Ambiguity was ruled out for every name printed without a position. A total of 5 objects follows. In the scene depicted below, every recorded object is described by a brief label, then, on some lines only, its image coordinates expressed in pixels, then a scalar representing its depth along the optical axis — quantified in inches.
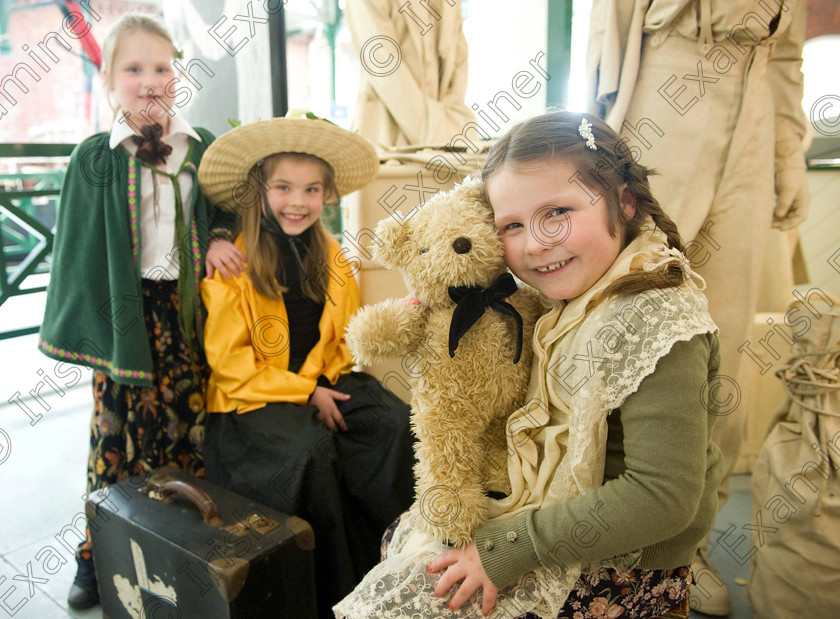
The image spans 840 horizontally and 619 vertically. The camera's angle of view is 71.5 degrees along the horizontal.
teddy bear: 29.0
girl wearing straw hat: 49.6
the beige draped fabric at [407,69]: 73.4
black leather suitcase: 39.6
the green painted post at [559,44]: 104.3
